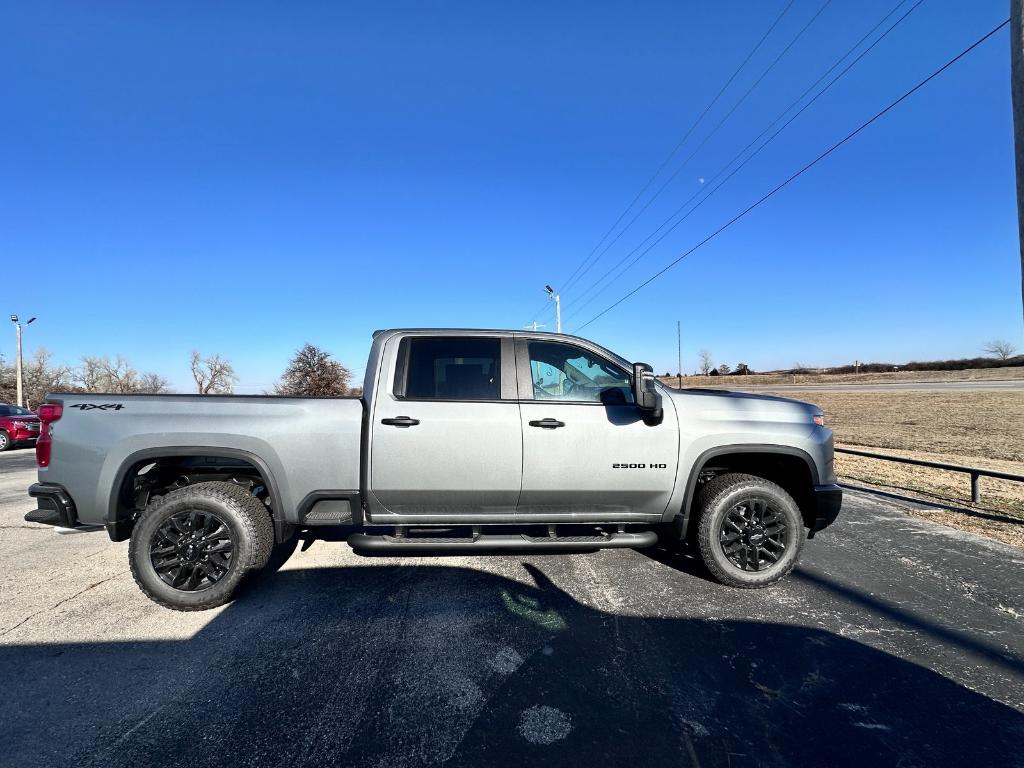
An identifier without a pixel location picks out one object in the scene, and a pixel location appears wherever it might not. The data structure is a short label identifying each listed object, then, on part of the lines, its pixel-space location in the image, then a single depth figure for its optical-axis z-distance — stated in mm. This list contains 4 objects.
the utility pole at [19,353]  26281
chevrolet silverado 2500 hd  3252
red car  13414
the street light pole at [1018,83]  4207
